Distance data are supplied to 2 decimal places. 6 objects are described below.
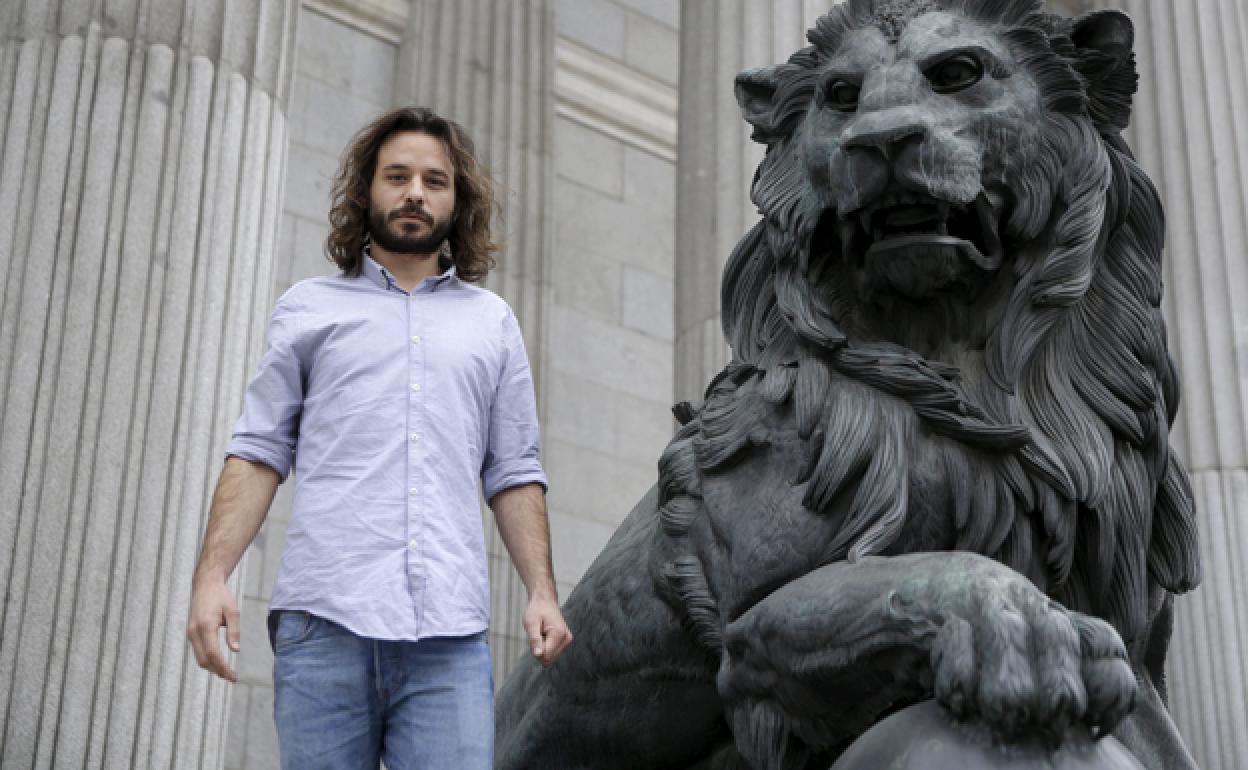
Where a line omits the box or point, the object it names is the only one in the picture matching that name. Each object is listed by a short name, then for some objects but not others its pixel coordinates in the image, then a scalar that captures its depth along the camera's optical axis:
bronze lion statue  3.28
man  3.17
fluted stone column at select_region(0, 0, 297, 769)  6.88
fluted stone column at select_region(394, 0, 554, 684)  12.71
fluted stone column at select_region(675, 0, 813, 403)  9.20
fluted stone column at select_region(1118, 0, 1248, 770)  10.27
